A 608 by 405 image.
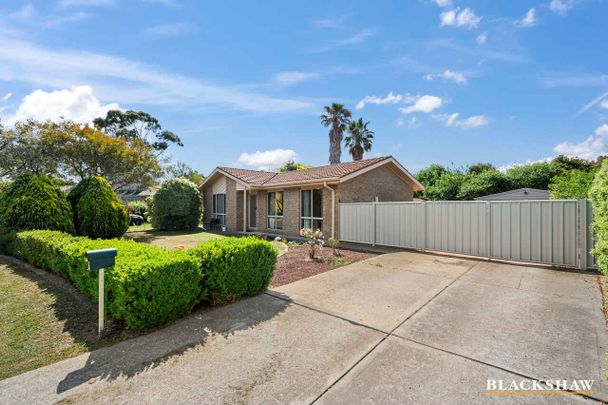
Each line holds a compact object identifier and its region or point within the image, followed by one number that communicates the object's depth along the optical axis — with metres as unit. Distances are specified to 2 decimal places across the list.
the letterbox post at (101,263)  3.59
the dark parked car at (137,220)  23.30
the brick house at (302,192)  12.85
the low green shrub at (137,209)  27.00
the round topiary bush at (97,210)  10.70
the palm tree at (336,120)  31.27
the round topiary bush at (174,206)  17.89
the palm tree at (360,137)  30.81
